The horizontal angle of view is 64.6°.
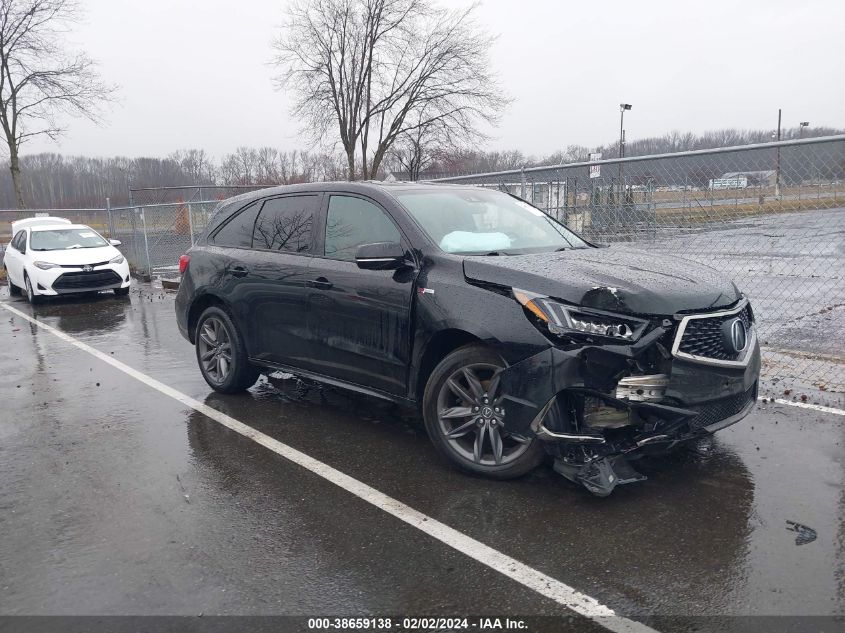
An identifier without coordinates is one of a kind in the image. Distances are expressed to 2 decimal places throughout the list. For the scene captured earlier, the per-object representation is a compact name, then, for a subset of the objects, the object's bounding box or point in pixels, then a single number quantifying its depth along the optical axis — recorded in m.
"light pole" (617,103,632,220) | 38.56
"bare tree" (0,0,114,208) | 23.38
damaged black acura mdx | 3.53
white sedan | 12.45
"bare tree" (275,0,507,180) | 32.78
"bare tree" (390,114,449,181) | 34.28
